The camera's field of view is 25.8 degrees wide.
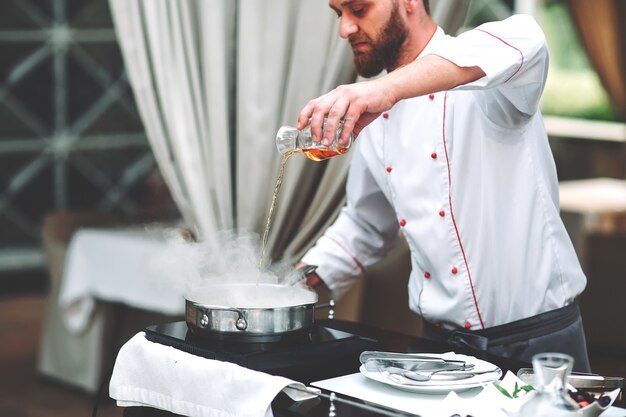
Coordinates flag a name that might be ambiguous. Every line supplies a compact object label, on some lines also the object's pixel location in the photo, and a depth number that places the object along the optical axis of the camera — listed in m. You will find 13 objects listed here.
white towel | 2.50
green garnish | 2.43
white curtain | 3.65
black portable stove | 2.60
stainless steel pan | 2.64
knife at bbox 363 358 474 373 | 2.59
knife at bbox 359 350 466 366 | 2.63
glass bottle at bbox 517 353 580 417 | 2.25
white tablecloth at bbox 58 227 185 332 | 5.55
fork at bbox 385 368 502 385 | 2.52
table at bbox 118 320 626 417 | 2.43
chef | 3.03
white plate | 2.49
